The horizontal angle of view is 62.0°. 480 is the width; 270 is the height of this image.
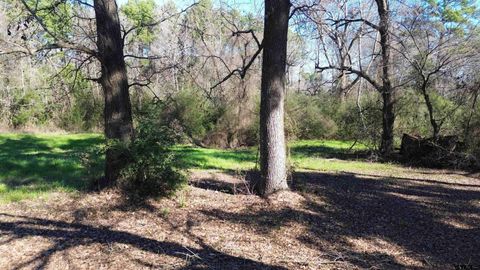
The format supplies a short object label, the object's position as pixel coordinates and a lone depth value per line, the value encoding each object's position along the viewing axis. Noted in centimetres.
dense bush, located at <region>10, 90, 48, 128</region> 2267
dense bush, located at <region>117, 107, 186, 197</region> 603
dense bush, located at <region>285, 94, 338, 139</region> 2042
